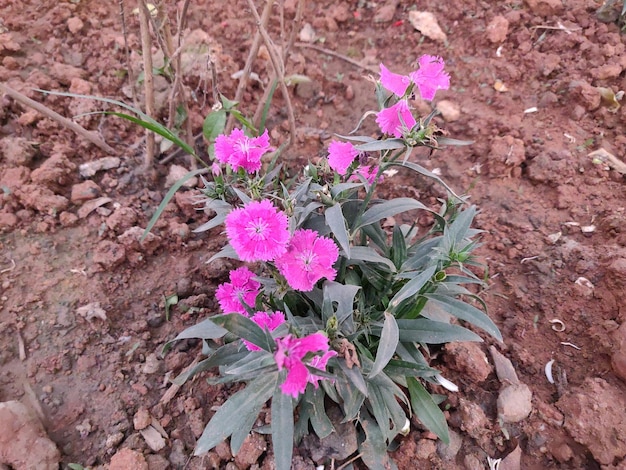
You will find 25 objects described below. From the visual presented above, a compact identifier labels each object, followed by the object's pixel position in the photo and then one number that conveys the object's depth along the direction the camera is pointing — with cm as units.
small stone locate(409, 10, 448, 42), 63
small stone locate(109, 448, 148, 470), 31
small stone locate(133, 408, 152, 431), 34
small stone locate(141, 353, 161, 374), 38
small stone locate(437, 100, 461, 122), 56
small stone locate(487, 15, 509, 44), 60
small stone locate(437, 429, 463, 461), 34
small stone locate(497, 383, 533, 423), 35
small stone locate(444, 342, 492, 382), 36
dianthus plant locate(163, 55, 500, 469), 25
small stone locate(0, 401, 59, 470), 31
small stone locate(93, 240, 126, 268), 42
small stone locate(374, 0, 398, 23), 66
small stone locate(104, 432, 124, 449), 34
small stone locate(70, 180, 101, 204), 46
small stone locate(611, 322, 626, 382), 35
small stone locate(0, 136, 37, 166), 46
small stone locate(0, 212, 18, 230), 43
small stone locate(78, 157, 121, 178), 48
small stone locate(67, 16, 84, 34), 57
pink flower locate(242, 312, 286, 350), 28
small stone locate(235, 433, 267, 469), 33
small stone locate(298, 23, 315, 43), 64
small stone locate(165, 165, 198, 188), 50
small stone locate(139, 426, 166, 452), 34
